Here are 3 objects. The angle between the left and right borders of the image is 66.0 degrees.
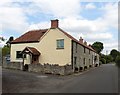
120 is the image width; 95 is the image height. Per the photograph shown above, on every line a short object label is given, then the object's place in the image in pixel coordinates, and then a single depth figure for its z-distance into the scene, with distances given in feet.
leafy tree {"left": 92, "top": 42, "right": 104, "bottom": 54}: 153.54
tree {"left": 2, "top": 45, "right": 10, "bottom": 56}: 77.98
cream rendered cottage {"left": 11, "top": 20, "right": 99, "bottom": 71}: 44.00
